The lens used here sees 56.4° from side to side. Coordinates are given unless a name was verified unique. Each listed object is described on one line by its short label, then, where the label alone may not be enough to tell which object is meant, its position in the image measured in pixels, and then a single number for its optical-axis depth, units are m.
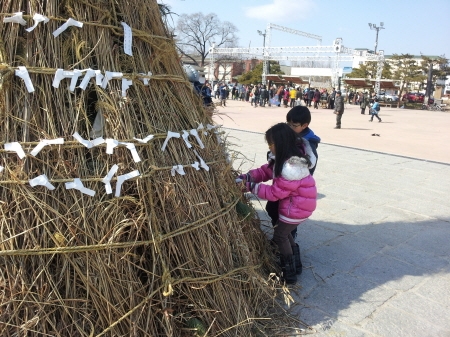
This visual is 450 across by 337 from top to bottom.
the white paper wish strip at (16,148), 2.11
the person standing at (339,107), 15.69
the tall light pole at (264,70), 40.47
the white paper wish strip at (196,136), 2.68
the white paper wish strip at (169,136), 2.45
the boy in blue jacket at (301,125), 3.64
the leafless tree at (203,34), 50.59
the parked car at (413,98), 41.38
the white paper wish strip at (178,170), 2.46
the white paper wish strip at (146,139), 2.34
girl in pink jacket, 3.18
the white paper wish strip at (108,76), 2.33
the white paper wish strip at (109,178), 2.21
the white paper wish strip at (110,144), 2.24
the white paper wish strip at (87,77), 2.27
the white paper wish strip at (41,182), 2.10
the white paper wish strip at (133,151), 2.28
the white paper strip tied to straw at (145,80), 2.49
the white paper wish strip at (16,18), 2.21
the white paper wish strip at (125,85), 2.38
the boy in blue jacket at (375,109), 20.38
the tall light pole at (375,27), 53.72
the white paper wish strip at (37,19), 2.23
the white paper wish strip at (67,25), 2.27
